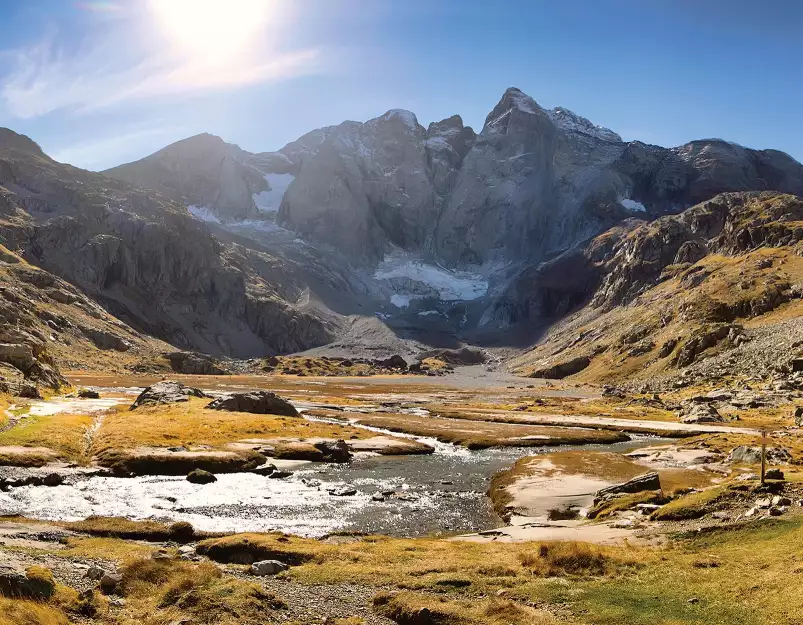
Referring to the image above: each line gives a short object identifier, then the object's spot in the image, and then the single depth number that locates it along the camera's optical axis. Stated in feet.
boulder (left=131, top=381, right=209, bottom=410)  335.47
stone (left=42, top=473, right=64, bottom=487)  149.61
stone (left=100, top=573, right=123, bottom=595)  70.05
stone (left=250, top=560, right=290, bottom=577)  83.92
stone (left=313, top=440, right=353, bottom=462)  217.36
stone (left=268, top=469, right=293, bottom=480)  184.63
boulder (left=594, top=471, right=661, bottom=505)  140.56
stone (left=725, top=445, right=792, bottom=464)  172.86
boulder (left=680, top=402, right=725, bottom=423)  313.94
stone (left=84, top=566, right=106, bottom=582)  73.01
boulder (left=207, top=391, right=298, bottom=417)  329.72
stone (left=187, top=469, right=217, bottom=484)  171.94
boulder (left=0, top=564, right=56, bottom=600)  57.62
